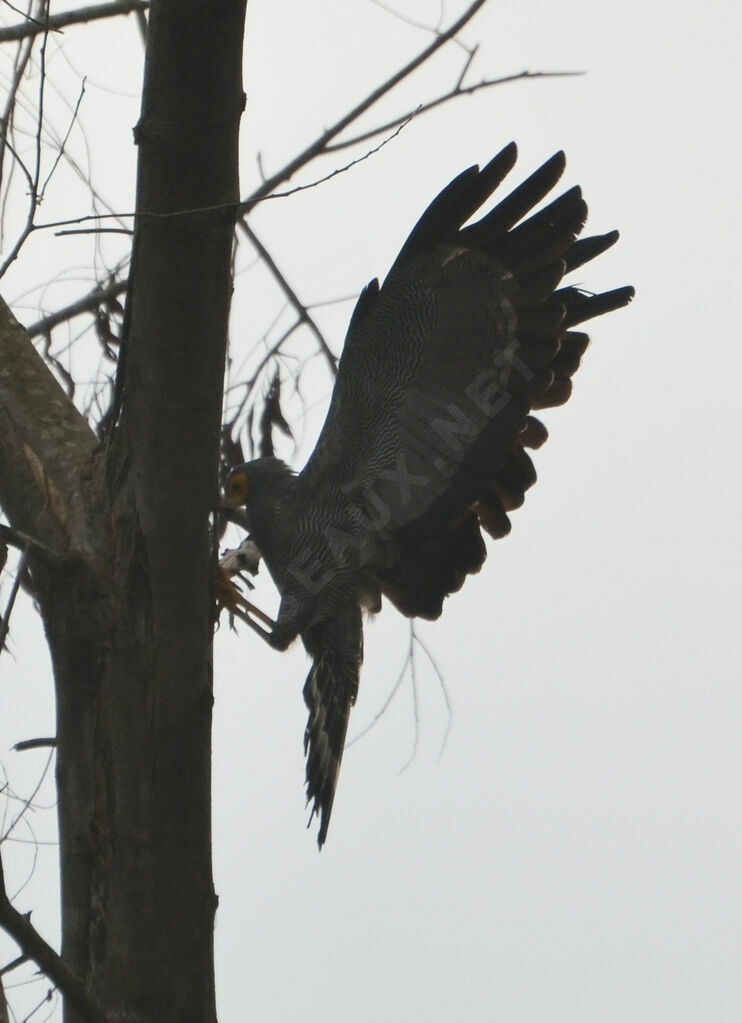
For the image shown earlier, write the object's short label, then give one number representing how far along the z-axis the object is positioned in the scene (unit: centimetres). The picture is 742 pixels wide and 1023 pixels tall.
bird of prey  2676
